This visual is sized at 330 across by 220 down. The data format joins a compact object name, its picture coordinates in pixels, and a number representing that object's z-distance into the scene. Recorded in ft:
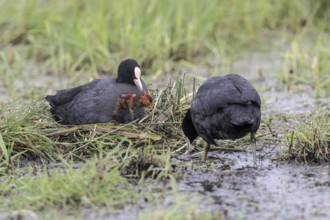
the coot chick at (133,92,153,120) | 42.39
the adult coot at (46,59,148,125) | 43.45
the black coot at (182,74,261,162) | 37.35
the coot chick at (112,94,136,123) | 42.57
